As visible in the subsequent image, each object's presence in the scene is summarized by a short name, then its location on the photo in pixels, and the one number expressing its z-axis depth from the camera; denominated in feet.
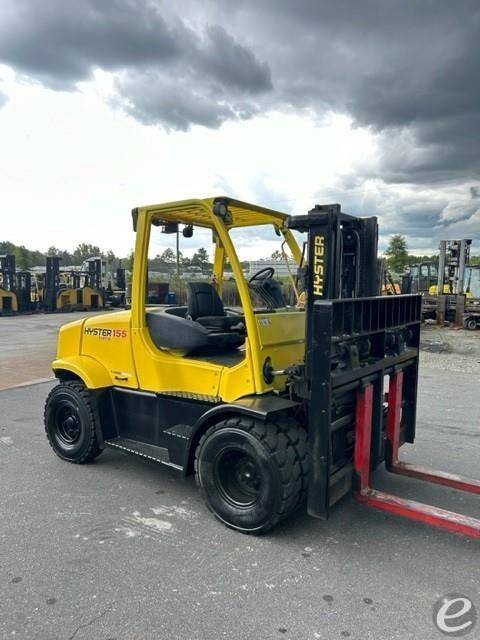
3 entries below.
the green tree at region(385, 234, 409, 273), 195.72
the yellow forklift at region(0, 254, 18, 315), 81.25
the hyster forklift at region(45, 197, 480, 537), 10.65
